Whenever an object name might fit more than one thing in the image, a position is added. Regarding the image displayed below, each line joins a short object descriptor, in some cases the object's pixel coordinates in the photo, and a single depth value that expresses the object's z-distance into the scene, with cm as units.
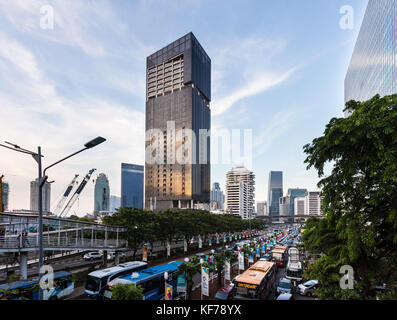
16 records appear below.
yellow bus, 1766
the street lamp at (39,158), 993
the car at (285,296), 1890
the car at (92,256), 4159
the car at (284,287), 2214
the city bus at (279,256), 3683
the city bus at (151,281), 1819
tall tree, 880
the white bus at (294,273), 2670
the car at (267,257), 3665
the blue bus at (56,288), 1705
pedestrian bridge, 1922
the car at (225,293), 1861
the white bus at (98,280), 1942
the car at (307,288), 2333
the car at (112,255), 4107
